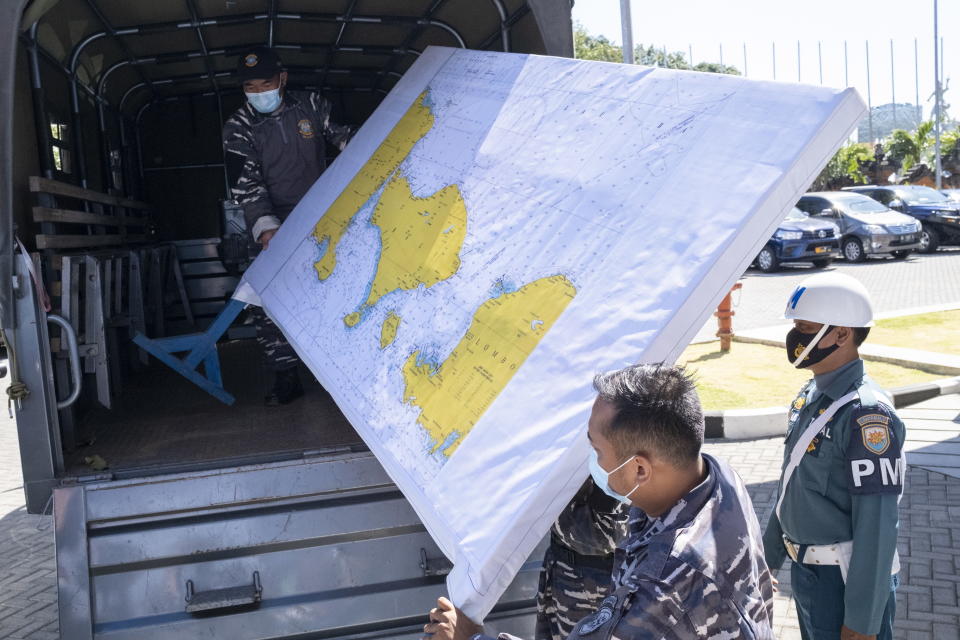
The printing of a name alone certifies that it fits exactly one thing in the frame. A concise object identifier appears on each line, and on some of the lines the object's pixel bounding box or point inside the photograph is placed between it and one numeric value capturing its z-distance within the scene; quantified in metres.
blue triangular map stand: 4.47
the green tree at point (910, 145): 36.62
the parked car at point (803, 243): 16.95
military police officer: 2.42
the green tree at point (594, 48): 35.85
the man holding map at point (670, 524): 1.54
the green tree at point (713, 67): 51.70
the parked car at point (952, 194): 19.92
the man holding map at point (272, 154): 4.49
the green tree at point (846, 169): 37.25
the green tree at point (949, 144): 36.86
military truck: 3.09
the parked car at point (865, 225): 17.17
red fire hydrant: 9.53
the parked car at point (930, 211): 18.58
